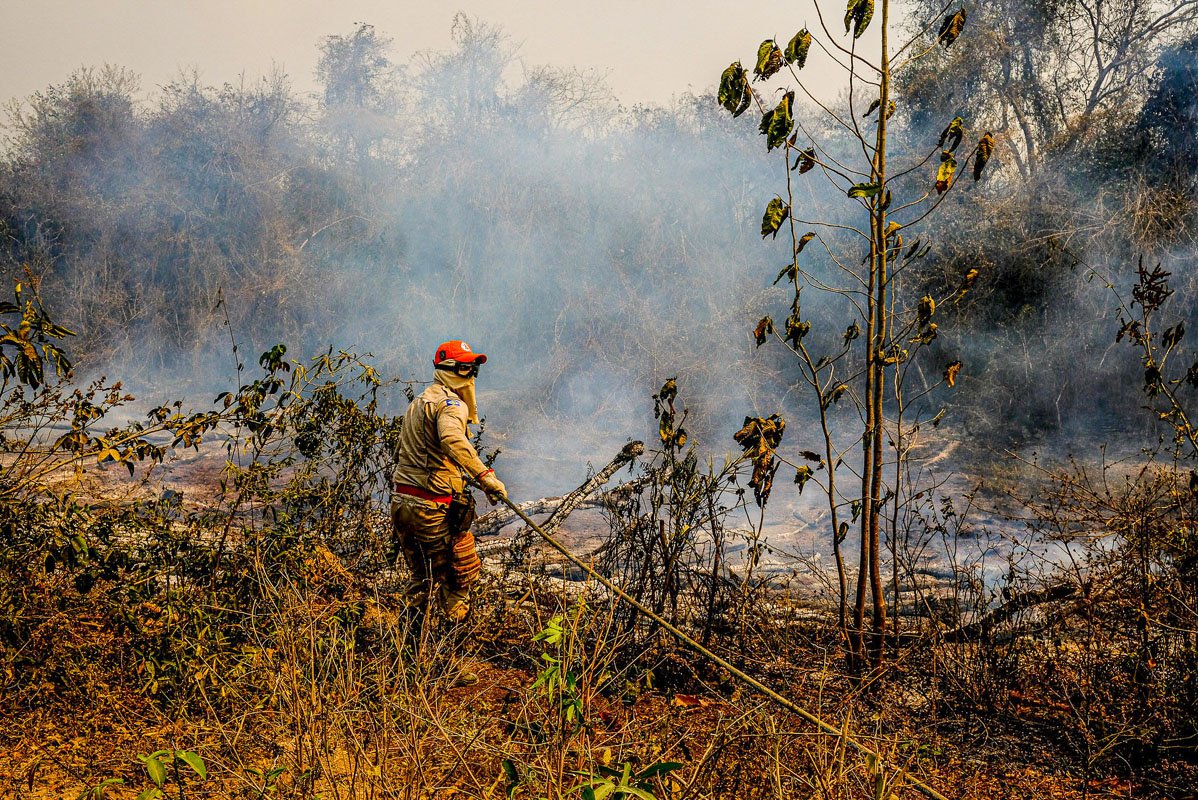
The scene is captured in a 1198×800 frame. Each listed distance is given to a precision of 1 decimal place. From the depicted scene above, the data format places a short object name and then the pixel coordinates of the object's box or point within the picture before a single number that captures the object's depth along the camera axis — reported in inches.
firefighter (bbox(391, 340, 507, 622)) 175.9
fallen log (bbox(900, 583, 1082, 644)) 151.4
